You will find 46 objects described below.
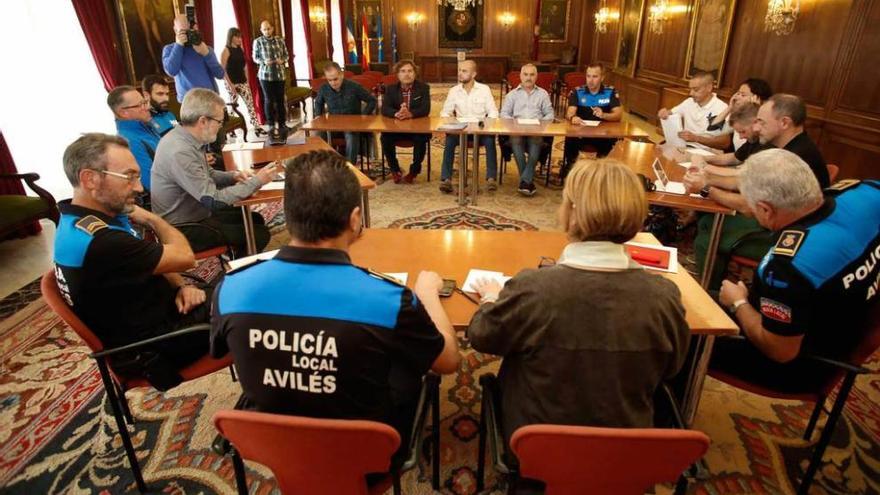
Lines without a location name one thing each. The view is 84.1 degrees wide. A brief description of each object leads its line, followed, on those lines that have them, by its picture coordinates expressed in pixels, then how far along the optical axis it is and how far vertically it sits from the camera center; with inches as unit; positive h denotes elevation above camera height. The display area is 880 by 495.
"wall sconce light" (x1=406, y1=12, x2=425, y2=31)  602.7 +46.4
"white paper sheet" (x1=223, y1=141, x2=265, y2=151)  161.2 -27.7
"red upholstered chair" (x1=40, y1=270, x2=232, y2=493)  62.4 -42.9
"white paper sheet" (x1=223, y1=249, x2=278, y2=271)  75.4 -30.6
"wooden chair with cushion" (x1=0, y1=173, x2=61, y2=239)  140.6 -42.7
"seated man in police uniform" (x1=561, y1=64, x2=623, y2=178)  209.2 -17.7
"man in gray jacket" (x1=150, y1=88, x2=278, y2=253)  110.3 -26.1
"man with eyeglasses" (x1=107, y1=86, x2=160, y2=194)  129.8 -16.5
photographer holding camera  223.1 -1.6
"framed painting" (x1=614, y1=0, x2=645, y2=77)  407.5 +20.9
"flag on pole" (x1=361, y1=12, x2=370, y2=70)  578.9 +14.3
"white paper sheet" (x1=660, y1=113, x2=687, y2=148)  175.8 -22.7
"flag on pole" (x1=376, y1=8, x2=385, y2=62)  592.4 +15.9
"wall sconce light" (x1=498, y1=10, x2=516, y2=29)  596.2 +46.7
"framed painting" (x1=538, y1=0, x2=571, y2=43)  584.4 +44.3
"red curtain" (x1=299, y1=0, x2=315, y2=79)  434.6 +28.2
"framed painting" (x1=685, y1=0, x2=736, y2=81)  277.0 +14.4
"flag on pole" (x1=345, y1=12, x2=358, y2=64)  555.2 +16.7
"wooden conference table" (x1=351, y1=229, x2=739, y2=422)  67.7 -31.5
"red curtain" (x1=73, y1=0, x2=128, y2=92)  197.3 +8.0
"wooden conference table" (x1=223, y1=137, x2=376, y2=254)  115.6 -28.9
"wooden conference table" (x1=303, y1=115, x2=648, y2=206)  185.9 -25.4
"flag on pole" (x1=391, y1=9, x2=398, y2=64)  592.1 +26.0
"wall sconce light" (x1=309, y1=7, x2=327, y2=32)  463.8 +37.1
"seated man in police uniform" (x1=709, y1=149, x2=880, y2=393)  62.5 -25.4
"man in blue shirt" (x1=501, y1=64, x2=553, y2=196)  207.9 -21.1
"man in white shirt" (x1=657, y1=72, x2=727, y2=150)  172.2 -16.3
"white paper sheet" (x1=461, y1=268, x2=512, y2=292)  73.4 -31.4
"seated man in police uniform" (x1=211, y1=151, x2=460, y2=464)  44.6 -22.6
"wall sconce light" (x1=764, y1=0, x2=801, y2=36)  217.3 +19.8
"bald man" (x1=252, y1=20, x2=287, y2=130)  275.0 -2.6
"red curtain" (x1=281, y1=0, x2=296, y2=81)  402.3 +26.2
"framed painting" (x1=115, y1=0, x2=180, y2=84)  222.3 +11.5
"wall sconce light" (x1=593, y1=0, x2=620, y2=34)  488.8 +41.6
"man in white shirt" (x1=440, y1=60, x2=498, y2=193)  214.1 -20.0
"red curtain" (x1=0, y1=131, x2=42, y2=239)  160.9 -38.7
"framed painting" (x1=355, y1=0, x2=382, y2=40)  585.6 +52.0
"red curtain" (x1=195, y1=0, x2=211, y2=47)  277.7 +20.9
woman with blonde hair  46.3 -23.7
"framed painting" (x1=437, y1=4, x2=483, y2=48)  597.9 +38.4
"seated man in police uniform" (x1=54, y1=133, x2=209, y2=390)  65.2 -27.6
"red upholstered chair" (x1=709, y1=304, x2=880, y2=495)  62.7 -43.2
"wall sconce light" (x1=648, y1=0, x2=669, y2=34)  358.9 +32.0
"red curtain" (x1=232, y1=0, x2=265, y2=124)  325.1 +12.1
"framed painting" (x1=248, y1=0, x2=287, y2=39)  349.6 +31.4
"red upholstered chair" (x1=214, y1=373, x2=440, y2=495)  40.6 -32.3
